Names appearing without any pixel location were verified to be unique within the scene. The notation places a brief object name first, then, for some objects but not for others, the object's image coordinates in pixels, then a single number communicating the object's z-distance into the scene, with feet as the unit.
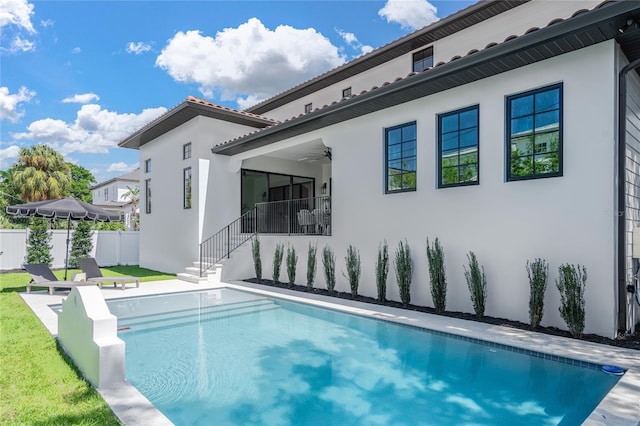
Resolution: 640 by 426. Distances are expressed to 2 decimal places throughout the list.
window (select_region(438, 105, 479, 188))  25.22
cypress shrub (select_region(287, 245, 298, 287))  38.37
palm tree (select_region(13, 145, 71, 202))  86.99
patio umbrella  35.88
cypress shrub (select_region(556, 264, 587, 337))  19.60
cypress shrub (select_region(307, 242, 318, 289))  36.60
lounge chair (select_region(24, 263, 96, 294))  32.68
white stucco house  19.66
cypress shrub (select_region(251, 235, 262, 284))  42.42
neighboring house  124.98
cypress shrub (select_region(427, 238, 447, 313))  25.68
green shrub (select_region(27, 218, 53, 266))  48.93
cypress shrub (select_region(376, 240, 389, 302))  29.73
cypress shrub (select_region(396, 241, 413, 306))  28.02
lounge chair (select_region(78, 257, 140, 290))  36.22
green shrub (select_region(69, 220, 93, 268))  53.62
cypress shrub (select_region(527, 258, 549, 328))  20.97
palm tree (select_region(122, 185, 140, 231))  105.81
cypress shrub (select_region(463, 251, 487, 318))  23.70
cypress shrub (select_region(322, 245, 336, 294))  34.33
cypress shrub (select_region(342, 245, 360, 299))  31.89
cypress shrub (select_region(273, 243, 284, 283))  40.26
